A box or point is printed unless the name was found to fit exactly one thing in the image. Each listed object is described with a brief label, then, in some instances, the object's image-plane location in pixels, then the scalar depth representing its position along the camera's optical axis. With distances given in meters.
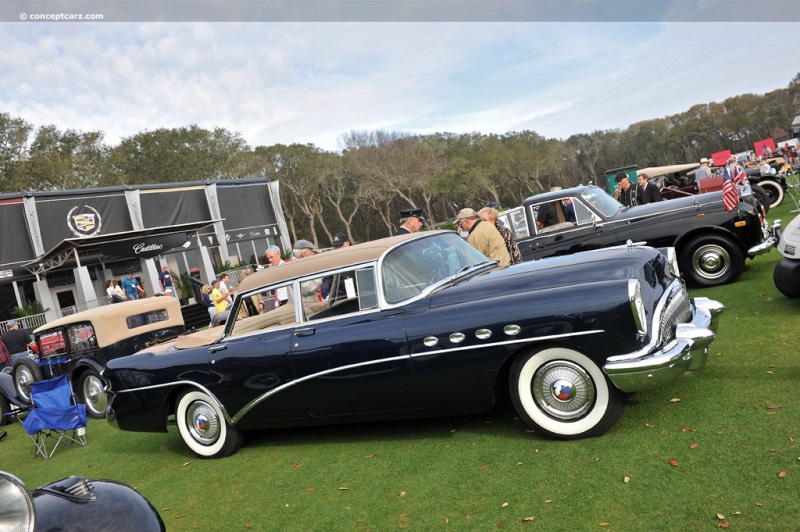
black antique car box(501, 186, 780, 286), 8.47
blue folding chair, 7.38
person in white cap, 16.30
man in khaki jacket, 7.08
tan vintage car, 10.00
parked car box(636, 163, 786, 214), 15.48
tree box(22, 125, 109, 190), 38.88
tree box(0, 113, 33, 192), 37.91
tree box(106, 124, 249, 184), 46.59
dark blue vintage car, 4.05
